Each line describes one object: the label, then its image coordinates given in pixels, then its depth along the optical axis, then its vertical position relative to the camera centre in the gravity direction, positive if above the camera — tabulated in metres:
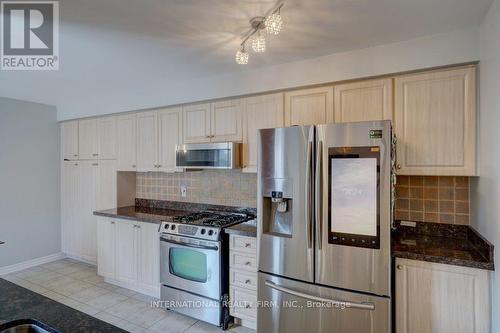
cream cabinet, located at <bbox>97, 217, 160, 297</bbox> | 3.07 -1.05
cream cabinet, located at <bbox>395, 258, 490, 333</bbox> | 1.69 -0.86
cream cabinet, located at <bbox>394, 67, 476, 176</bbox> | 1.98 +0.32
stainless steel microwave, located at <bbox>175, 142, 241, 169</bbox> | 2.77 +0.10
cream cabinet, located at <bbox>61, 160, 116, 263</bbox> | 3.89 -0.51
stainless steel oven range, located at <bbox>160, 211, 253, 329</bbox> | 2.56 -0.98
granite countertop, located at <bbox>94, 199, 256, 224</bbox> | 3.15 -0.58
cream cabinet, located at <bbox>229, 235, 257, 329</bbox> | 2.45 -1.03
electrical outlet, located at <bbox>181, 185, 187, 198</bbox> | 3.62 -0.33
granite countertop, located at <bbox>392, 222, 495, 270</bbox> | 1.73 -0.58
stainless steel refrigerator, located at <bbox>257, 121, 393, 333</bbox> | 1.82 -0.45
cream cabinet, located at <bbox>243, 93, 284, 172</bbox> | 2.68 +0.46
